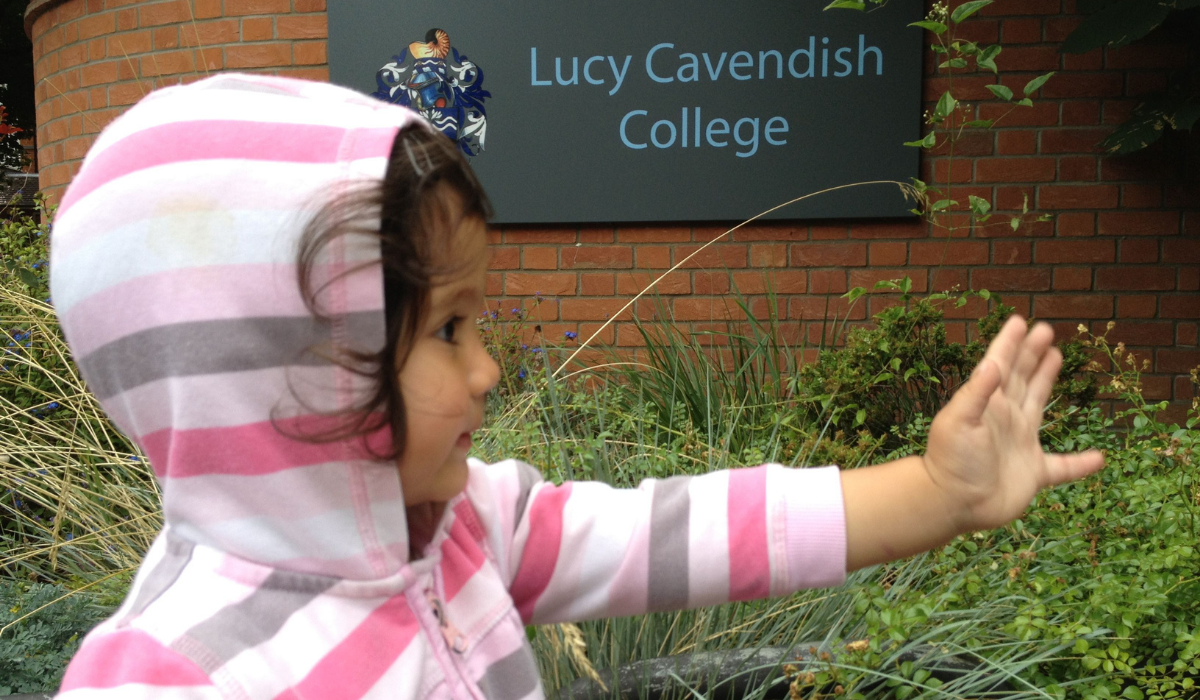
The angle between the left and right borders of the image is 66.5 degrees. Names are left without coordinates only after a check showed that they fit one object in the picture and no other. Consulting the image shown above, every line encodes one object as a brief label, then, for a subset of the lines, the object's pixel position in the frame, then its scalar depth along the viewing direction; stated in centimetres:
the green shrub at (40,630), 176
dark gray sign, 378
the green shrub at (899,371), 281
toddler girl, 78
